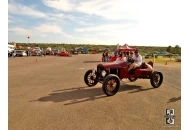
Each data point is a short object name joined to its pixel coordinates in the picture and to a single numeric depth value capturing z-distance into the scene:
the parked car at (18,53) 25.65
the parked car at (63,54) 27.67
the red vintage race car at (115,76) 4.83
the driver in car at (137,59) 5.78
